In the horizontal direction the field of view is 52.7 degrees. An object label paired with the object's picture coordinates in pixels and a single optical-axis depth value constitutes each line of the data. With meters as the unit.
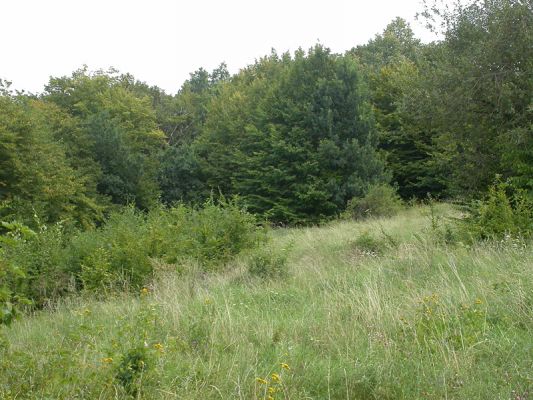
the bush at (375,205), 24.16
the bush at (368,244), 10.88
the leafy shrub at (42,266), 10.85
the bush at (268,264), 9.26
